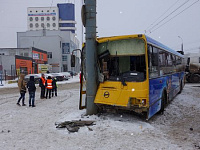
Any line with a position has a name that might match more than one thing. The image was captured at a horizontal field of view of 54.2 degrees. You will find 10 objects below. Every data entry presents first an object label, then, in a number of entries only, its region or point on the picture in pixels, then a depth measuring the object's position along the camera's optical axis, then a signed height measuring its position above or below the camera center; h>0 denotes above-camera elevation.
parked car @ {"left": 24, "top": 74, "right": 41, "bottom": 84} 29.19 -1.25
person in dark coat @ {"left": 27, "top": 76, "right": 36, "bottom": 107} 10.52 -1.04
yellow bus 6.61 -0.17
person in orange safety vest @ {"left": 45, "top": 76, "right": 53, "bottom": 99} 13.40 -1.05
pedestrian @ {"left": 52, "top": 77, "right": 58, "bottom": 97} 13.97 -1.10
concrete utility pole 7.72 -0.12
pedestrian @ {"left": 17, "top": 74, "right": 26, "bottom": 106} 10.55 -0.88
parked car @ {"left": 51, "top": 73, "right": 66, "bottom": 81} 35.22 -1.31
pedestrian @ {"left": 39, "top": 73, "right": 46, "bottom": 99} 13.14 -1.03
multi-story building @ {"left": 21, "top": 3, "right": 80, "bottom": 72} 65.81 +8.72
